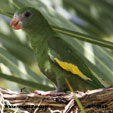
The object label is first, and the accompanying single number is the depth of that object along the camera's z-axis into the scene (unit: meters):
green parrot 6.11
